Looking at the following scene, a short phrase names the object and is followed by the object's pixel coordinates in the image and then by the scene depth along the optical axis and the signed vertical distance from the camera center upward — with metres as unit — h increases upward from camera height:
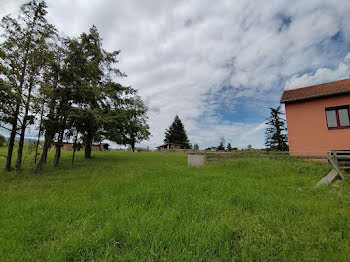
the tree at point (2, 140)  17.92 +1.00
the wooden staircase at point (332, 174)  5.86 -1.04
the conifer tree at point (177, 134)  55.39 +5.59
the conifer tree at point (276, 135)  27.05 +2.73
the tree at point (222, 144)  50.83 +1.61
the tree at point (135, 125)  15.45 +2.47
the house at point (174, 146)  52.37 +1.05
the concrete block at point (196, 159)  11.20 -0.78
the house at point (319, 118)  10.46 +2.35
